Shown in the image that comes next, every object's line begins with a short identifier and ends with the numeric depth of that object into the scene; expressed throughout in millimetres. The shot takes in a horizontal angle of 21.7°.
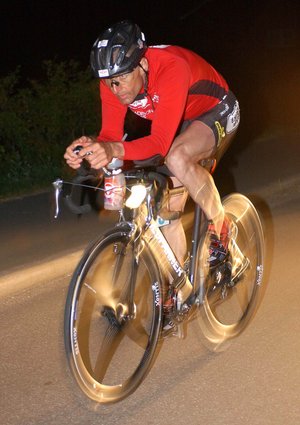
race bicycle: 3922
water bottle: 3873
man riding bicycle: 3957
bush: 9625
